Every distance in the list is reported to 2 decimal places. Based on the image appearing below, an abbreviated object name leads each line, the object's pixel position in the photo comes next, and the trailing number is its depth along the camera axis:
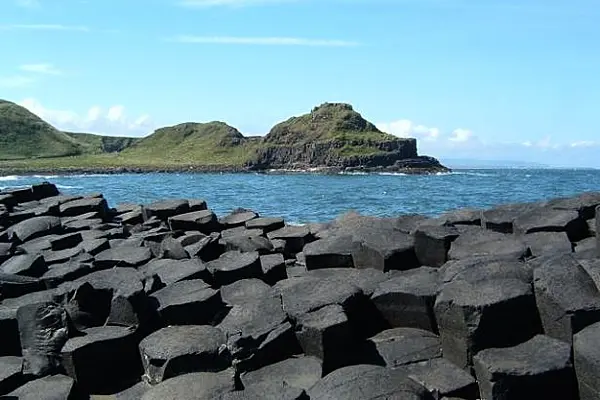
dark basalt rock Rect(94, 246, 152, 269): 10.96
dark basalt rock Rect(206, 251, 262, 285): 10.05
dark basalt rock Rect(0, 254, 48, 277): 10.62
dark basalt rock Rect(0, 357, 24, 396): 7.06
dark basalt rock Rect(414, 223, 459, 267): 9.76
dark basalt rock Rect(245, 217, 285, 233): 14.52
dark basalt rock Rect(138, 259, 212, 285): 9.67
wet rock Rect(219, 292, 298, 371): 7.11
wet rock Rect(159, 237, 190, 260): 11.34
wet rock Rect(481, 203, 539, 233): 11.35
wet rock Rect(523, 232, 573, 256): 9.39
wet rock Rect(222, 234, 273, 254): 12.12
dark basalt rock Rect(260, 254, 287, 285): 10.45
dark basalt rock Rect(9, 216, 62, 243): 14.06
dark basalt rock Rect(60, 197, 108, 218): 16.75
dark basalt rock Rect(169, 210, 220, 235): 14.98
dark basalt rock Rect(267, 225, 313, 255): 13.23
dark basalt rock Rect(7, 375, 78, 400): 6.79
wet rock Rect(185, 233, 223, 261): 12.00
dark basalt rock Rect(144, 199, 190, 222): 16.27
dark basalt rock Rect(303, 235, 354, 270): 10.37
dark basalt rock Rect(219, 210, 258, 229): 15.26
